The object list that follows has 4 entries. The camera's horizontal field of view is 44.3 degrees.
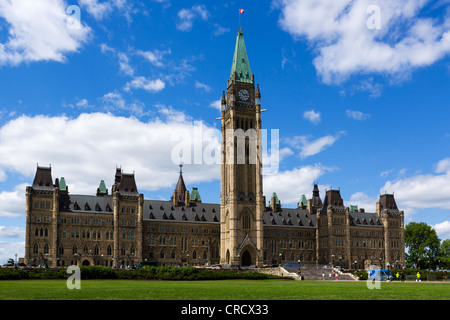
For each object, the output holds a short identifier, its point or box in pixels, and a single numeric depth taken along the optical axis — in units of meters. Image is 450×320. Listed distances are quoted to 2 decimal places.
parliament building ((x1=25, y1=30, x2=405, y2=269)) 125.75
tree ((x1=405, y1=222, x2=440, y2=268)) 151.00
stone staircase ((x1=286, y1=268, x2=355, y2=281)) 90.19
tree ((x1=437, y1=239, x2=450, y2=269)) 145.95
